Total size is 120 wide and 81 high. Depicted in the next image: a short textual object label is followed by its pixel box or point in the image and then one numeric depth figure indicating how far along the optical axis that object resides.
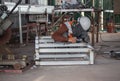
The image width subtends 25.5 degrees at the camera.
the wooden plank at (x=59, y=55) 6.81
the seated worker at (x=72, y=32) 7.05
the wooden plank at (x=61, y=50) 6.79
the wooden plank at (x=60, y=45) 6.89
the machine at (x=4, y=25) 6.26
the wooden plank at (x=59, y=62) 6.64
